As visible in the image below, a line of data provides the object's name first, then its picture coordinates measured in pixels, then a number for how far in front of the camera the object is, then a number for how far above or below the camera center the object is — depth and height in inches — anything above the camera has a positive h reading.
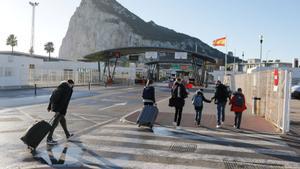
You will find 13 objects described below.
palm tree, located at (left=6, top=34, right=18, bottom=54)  4345.5 +355.8
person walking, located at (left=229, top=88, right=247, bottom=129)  515.8 -38.2
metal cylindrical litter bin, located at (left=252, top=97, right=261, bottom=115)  699.9 -51.7
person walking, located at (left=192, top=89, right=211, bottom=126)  528.4 -33.5
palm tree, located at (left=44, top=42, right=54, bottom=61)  4970.5 +336.2
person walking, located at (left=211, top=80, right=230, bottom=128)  531.8 -26.5
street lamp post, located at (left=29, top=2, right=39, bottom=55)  2580.7 +404.1
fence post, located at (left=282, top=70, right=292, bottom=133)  476.1 -33.2
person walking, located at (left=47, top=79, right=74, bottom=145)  384.8 -27.0
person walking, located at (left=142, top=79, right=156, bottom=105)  499.0 -25.1
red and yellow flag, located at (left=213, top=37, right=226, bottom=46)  1557.6 +141.9
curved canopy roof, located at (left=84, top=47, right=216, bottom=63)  2231.8 +134.4
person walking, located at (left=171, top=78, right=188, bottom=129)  495.5 -24.1
